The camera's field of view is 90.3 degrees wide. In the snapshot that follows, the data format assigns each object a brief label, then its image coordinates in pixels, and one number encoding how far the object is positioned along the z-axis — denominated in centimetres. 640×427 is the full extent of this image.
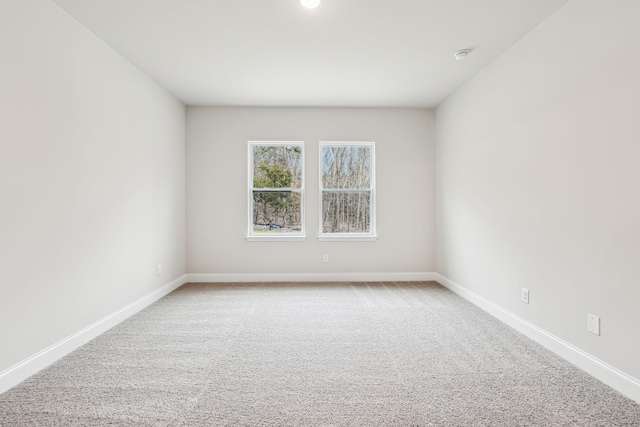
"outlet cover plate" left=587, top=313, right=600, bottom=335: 202
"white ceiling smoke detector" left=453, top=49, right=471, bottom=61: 292
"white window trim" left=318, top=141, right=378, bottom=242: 461
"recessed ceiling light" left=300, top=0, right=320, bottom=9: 222
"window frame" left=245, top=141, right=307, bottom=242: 456
